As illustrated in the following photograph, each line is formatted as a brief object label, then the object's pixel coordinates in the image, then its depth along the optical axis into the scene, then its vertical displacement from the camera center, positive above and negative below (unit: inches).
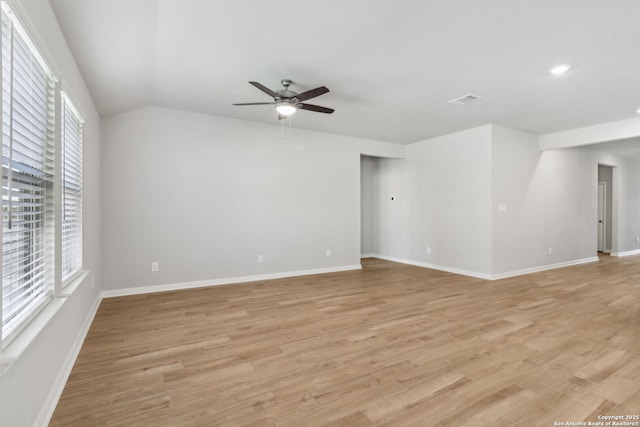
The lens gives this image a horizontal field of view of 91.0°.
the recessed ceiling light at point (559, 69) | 123.3 +57.3
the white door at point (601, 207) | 335.3 +5.2
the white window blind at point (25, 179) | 56.8 +7.2
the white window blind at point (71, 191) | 99.2 +7.4
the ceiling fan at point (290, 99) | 130.0 +49.1
